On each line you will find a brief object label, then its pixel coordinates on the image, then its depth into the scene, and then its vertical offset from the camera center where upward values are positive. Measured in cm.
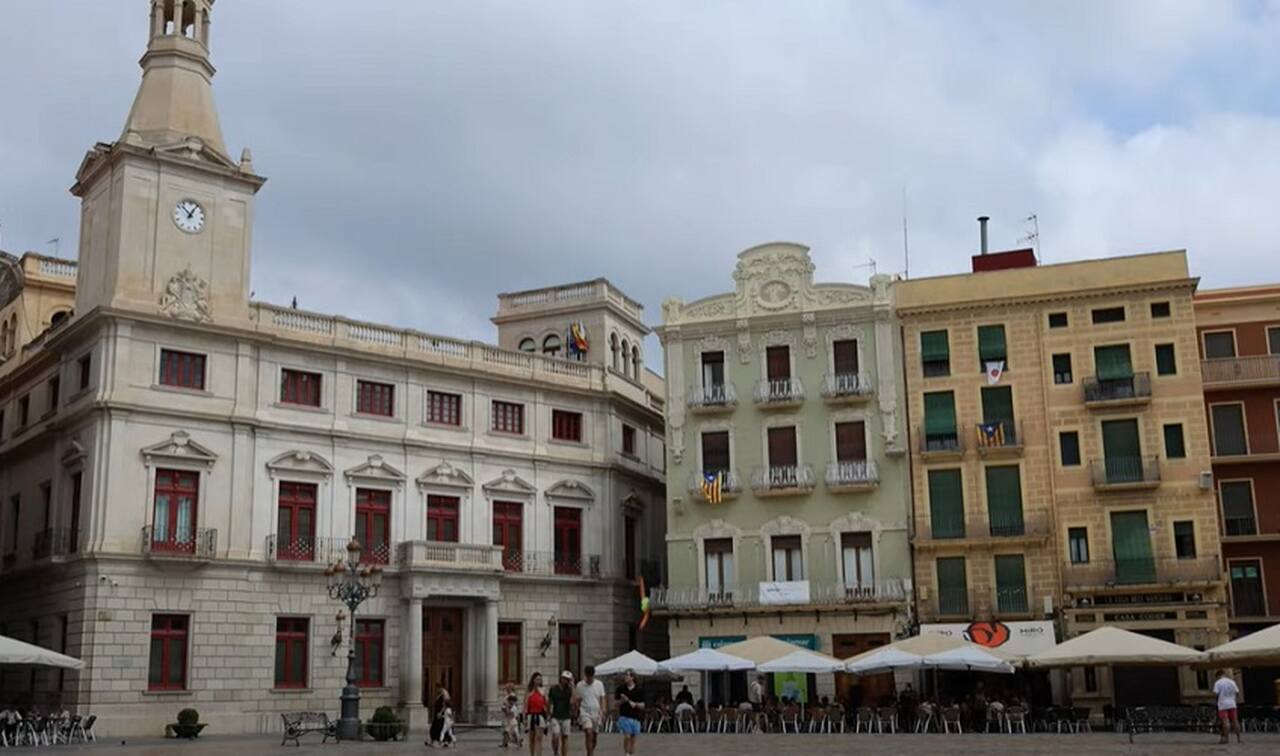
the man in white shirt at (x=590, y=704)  2191 -103
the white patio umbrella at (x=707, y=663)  3534 -61
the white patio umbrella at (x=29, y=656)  2994 -2
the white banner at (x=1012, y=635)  3900 -4
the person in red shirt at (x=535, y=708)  2387 -114
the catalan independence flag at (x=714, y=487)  4378 +497
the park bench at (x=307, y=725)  2960 -186
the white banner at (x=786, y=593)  4206 +144
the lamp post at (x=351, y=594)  3066 +128
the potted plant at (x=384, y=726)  3309 -196
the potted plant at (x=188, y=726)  3458 -192
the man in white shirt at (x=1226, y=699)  2692 -141
